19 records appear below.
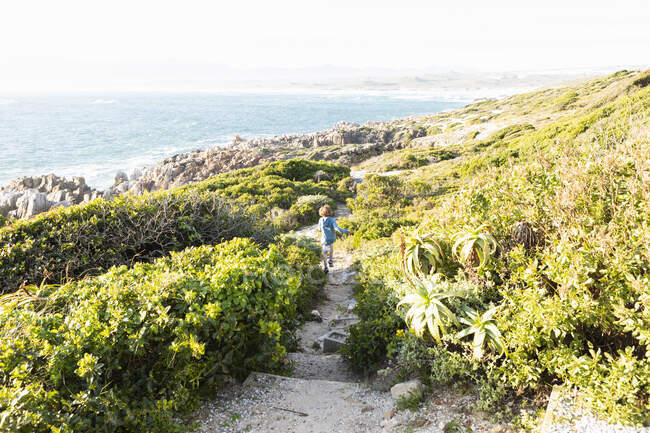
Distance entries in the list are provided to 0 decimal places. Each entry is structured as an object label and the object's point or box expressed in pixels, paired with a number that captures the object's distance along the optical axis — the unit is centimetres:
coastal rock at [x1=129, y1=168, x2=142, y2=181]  3384
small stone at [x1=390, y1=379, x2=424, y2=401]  379
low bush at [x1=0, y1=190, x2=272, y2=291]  586
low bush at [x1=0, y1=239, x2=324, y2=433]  299
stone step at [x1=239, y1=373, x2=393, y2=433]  366
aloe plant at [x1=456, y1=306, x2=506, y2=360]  349
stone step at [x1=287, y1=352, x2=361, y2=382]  501
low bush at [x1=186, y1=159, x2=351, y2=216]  1727
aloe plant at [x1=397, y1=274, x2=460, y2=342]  378
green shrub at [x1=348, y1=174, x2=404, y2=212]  1452
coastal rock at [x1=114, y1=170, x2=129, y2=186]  3341
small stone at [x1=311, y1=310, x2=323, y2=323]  696
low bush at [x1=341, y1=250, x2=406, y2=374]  468
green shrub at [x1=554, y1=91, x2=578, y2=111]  3632
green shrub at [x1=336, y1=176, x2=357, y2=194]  1933
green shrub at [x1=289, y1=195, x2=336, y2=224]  1495
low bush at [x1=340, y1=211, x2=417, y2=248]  1105
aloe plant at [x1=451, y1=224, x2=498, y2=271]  420
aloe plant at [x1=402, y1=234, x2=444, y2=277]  466
